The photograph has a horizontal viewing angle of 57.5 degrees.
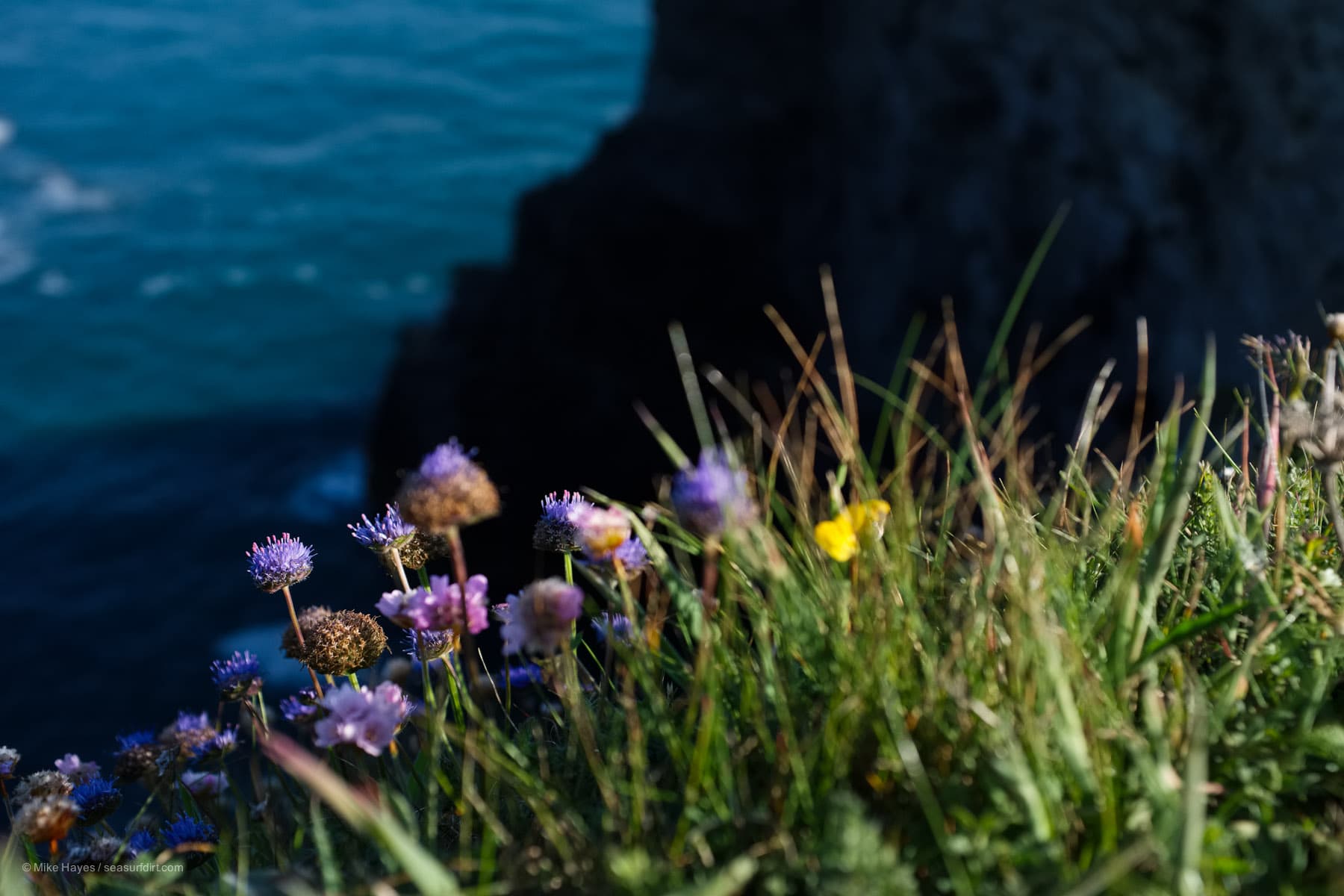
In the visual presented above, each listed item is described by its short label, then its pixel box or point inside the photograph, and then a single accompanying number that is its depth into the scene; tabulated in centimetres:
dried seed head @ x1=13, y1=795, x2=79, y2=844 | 212
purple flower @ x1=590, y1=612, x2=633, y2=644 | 217
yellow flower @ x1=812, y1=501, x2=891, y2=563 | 192
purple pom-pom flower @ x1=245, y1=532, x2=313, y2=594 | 258
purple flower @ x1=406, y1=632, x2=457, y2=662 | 239
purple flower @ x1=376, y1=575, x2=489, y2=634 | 212
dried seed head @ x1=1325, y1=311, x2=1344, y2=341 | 233
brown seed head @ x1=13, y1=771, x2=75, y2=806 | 234
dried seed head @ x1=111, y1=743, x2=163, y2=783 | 251
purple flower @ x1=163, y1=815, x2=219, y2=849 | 225
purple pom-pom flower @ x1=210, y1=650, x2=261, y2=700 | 255
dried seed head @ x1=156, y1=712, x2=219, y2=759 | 249
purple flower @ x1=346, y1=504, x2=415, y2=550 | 247
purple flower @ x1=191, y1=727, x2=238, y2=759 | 253
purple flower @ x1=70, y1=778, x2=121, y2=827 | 246
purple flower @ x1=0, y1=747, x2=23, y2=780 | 243
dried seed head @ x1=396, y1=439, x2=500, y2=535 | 180
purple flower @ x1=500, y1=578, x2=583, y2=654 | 194
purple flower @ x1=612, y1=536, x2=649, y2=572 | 216
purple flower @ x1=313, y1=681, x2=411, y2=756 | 208
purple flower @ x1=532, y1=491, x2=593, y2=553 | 239
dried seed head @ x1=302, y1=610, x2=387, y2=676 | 238
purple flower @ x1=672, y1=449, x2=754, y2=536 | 173
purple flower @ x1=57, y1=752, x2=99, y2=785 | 262
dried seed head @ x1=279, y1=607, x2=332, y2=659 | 240
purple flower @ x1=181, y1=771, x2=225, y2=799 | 247
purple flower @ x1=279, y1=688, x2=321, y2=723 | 244
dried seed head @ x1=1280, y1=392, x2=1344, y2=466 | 193
